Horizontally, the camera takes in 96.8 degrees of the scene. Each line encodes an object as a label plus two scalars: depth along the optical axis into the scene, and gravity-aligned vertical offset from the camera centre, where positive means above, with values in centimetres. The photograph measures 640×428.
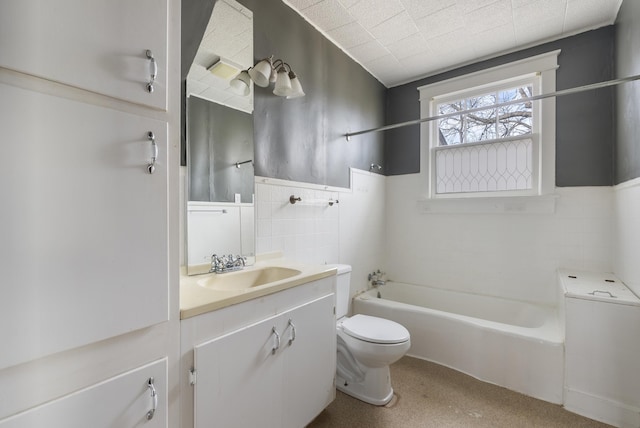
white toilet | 172 -90
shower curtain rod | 165 +79
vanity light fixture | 176 +87
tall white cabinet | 64 +0
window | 249 +75
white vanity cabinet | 101 -63
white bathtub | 185 -95
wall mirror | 155 +39
